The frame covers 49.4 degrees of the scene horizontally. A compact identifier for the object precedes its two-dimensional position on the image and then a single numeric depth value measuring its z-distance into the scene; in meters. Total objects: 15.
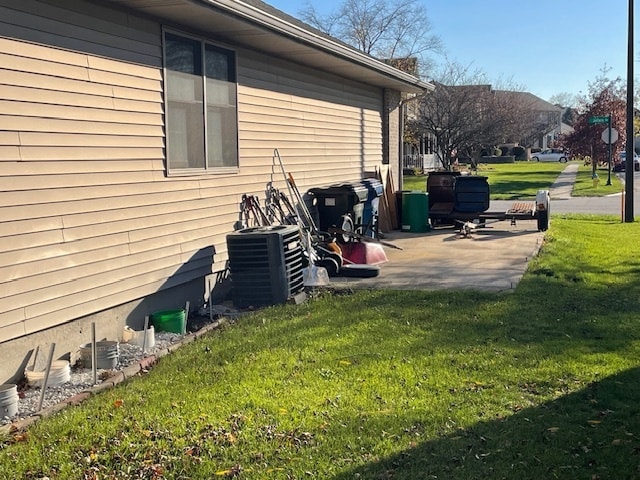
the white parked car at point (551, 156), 67.76
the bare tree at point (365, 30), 45.31
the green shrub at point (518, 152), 70.88
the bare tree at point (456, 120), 36.56
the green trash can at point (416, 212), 15.09
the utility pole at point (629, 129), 17.39
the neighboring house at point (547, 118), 86.31
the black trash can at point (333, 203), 11.68
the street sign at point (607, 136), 24.57
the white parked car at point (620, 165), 46.31
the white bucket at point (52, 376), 5.43
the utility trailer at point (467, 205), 14.79
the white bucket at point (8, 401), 4.76
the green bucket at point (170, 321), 7.04
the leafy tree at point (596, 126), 35.28
